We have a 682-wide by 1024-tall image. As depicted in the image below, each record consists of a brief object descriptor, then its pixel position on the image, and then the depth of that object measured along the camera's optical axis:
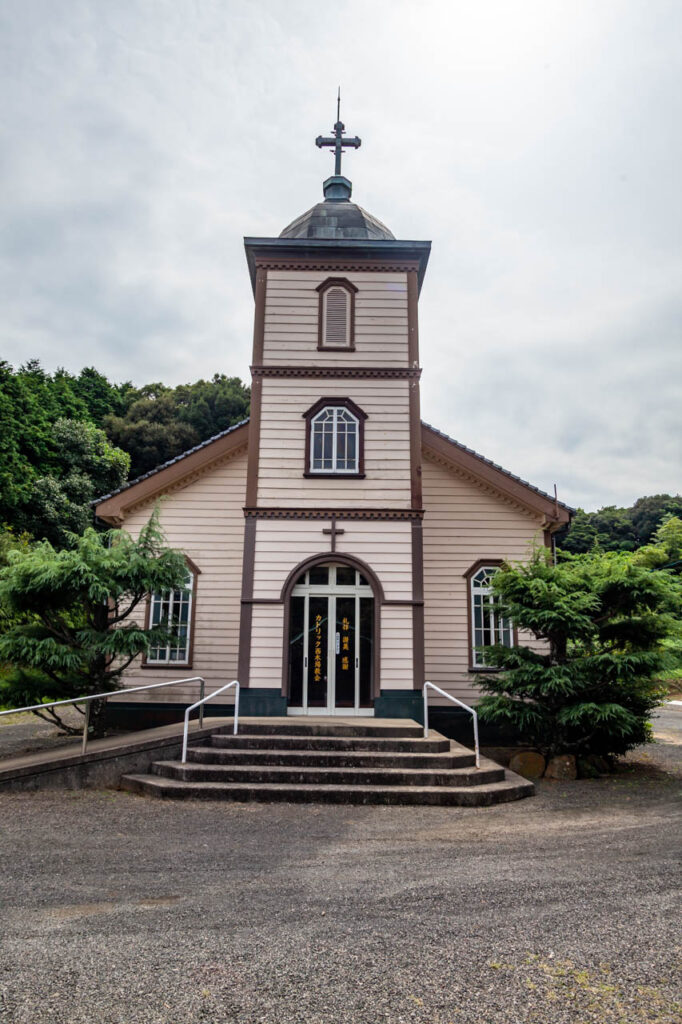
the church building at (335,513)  12.27
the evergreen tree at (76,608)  10.25
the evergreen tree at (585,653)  10.04
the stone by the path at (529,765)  10.47
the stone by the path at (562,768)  10.37
